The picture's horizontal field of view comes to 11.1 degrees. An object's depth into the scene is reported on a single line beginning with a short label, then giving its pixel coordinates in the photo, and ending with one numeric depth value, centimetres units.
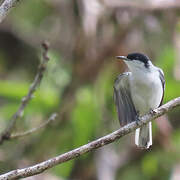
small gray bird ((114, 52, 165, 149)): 812
